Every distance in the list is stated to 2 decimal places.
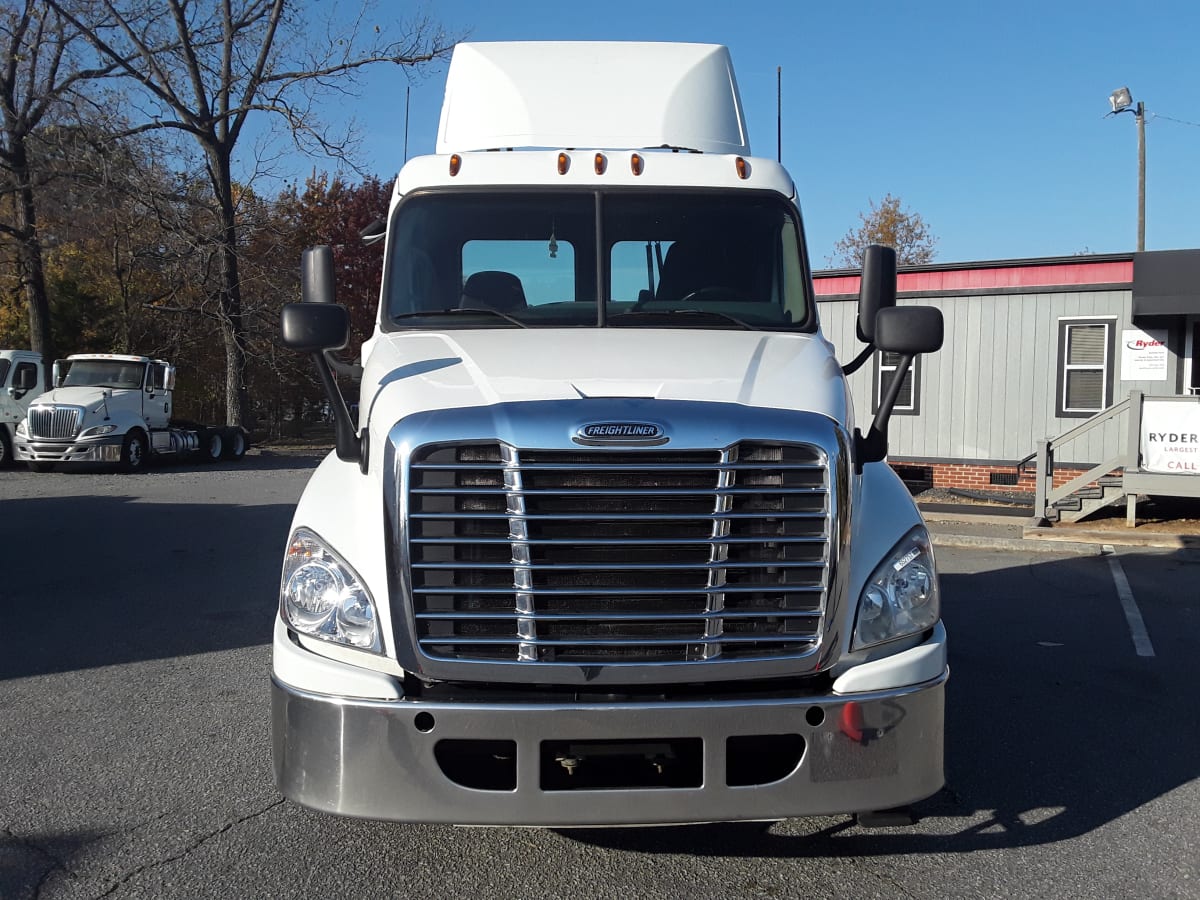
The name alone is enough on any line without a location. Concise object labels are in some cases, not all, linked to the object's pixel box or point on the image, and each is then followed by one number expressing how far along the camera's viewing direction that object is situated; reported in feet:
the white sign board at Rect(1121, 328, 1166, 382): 49.85
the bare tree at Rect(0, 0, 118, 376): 86.58
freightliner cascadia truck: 9.89
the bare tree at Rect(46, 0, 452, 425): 88.48
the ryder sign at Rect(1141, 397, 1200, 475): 41.11
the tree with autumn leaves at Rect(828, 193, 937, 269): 155.74
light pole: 90.68
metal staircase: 41.55
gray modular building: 49.80
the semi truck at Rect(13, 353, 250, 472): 65.87
